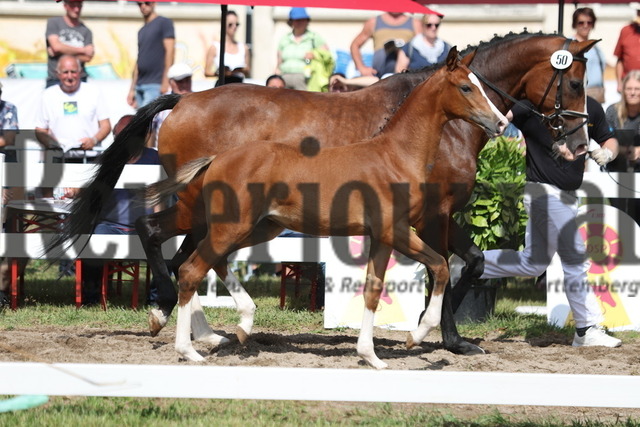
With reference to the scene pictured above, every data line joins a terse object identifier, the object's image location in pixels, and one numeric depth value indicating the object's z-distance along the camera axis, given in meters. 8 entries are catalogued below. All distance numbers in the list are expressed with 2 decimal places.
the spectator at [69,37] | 21.39
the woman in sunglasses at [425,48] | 19.81
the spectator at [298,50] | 20.36
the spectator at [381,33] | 20.71
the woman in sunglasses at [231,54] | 21.37
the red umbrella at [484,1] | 19.30
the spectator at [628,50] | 20.72
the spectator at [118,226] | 16.42
